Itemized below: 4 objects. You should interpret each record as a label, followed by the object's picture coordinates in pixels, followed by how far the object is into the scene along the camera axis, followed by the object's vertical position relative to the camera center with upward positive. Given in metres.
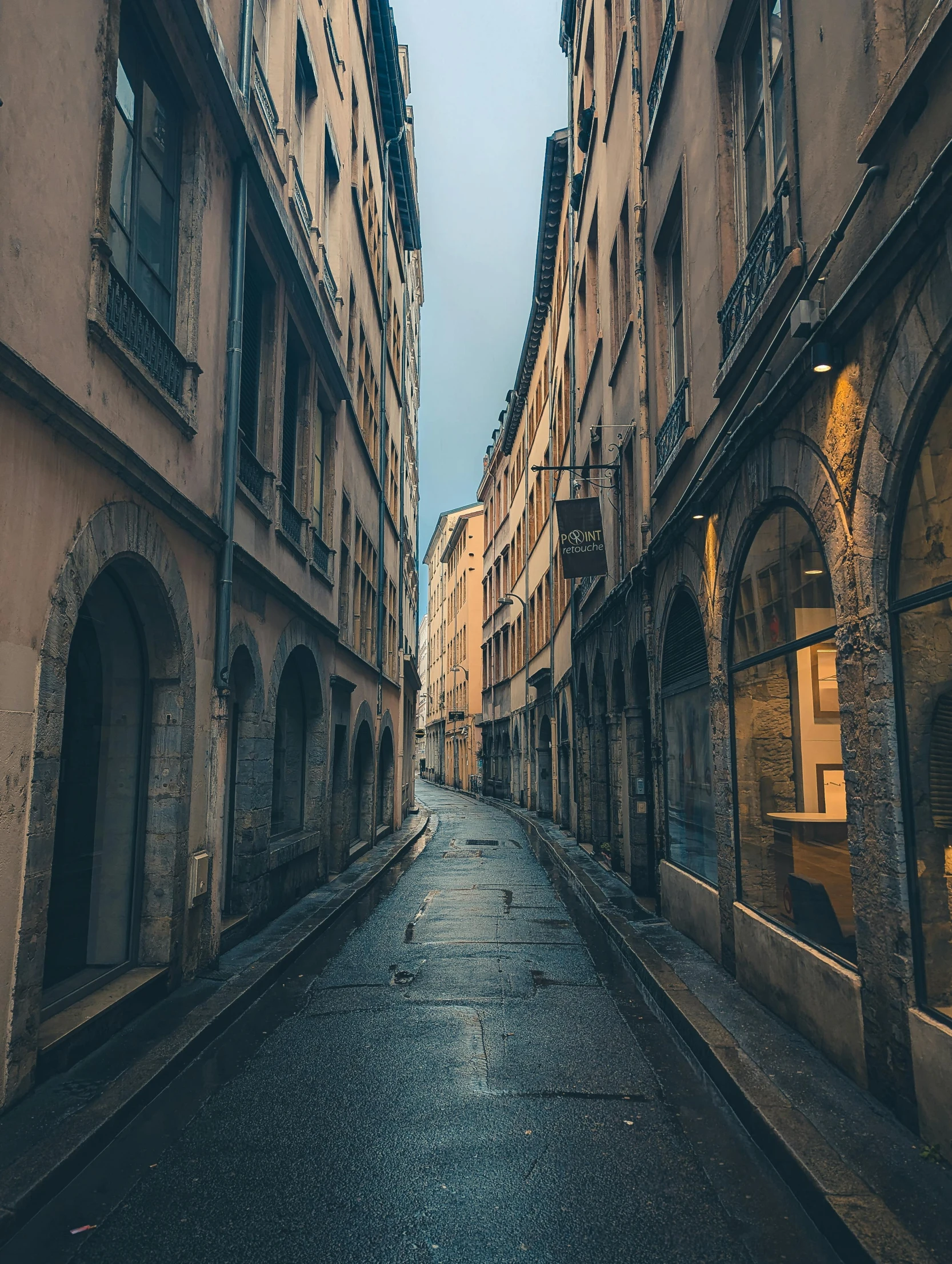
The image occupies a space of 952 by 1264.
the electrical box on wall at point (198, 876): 8.24 -0.81
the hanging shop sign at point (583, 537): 15.07 +3.73
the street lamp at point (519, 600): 36.03 +7.08
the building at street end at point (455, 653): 61.38 +9.24
